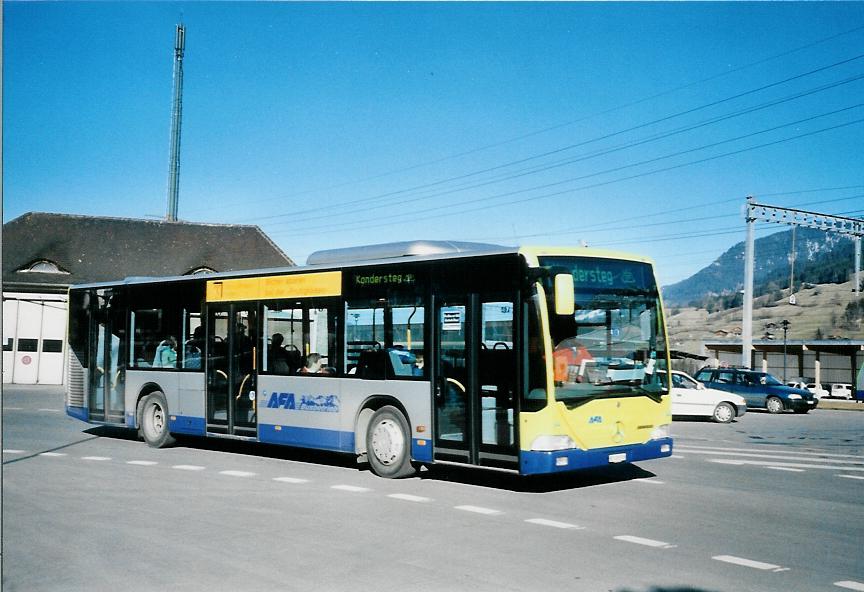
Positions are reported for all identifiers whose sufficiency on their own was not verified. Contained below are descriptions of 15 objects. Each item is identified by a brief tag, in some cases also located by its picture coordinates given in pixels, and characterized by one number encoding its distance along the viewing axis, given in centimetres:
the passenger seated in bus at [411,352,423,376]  1260
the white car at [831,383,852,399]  5759
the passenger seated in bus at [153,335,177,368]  1734
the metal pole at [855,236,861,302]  4695
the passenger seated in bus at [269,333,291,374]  1492
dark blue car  3325
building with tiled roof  5138
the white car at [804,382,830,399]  5547
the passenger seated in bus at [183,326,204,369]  1675
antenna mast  6288
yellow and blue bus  1124
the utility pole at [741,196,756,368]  3950
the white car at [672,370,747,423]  2769
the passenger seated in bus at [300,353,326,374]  1427
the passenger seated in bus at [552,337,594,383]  1114
